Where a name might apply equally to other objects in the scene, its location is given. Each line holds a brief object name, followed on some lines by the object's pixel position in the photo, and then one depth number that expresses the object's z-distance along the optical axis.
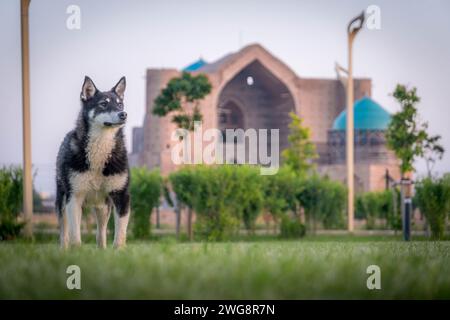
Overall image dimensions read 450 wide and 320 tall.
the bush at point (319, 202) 24.47
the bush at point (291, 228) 22.38
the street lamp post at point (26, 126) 16.16
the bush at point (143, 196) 20.12
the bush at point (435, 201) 17.38
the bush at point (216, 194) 19.81
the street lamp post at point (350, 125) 23.95
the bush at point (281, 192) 22.33
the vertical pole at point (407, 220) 15.76
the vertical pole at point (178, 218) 22.00
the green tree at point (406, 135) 24.91
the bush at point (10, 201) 15.98
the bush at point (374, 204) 30.00
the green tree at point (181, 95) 36.34
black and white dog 8.34
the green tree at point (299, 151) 36.65
